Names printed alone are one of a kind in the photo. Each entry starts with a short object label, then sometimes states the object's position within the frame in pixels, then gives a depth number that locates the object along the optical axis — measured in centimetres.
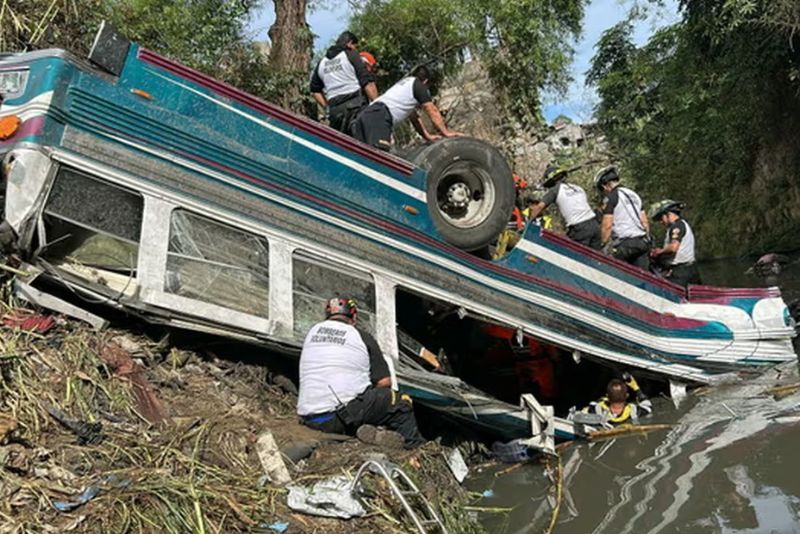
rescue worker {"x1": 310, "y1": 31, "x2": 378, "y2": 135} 644
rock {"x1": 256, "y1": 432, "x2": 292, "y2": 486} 400
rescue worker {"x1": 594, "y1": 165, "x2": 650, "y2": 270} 748
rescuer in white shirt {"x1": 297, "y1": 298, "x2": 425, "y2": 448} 476
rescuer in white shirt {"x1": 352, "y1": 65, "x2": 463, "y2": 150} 599
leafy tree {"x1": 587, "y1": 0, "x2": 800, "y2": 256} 1426
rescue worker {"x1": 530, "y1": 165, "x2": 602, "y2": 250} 752
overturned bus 429
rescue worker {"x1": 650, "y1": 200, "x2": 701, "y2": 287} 789
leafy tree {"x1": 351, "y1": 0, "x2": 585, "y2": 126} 1780
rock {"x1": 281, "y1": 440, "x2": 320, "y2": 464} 425
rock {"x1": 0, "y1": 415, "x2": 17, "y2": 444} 371
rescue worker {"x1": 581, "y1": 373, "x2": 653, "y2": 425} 678
